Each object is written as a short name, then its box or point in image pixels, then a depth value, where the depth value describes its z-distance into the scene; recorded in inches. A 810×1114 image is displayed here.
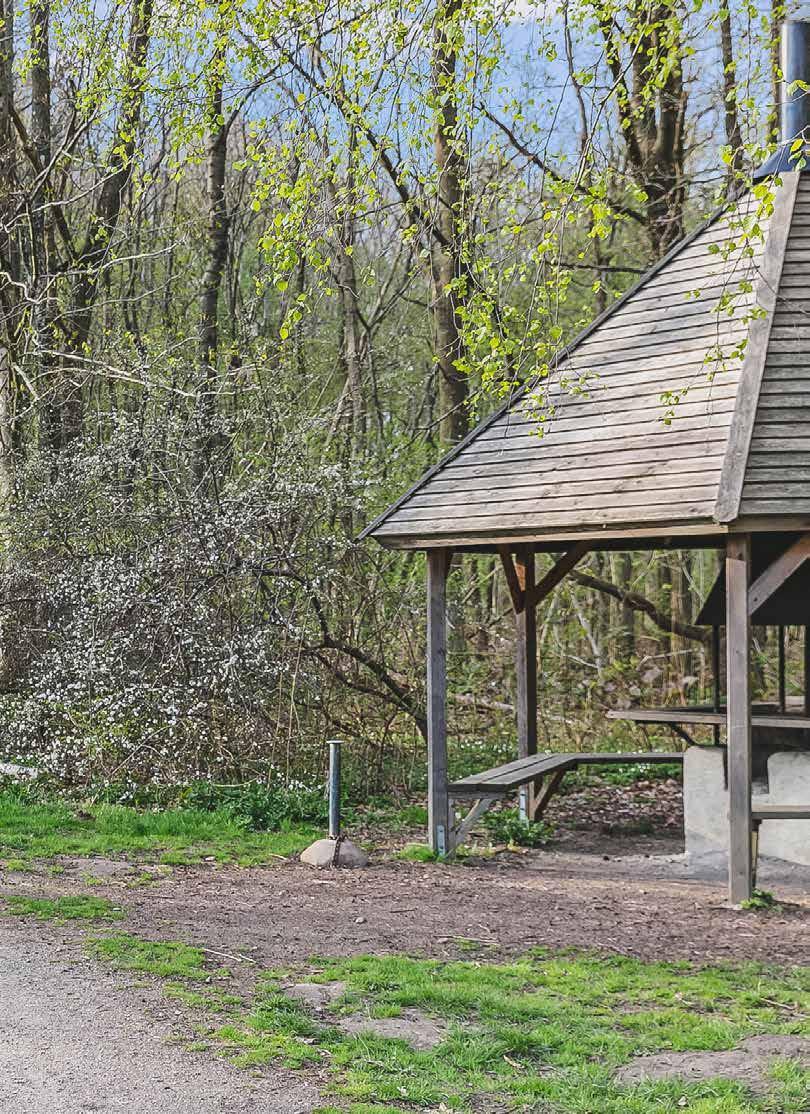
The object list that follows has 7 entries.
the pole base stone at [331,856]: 369.7
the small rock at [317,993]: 229.8
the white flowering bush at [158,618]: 451.8
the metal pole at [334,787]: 375.2
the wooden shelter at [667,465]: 332.8
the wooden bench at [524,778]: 378.3
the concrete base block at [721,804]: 383.2
